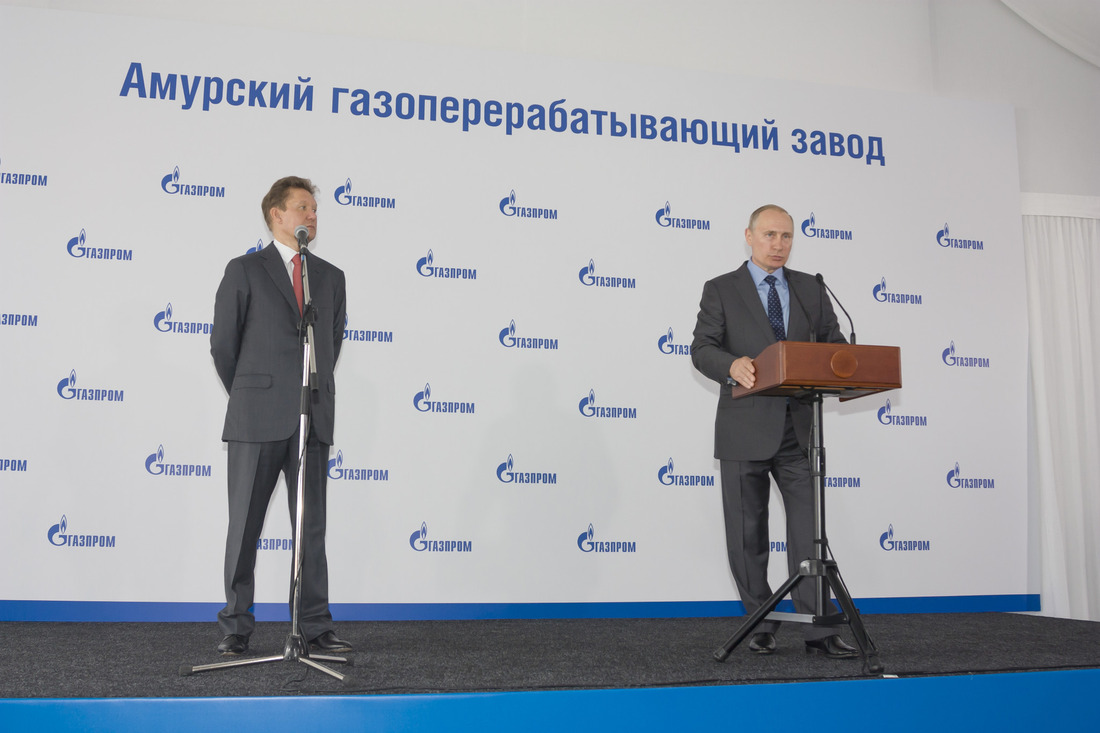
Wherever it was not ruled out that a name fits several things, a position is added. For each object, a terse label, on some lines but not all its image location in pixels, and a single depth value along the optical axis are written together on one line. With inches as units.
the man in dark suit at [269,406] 114.3
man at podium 116.7
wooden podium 95.4
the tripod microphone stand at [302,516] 99.5
